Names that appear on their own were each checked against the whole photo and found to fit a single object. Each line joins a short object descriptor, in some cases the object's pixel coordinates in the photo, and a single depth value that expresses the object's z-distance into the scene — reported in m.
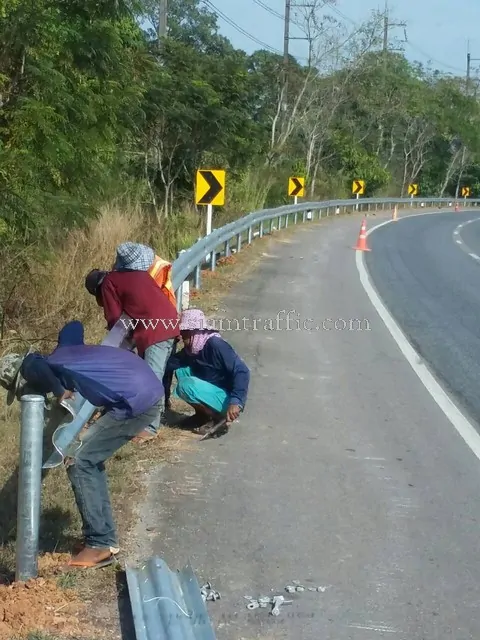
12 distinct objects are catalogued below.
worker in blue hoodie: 4.40
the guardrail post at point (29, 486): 4.20
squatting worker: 7.00
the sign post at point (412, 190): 55.69
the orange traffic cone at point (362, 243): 21.98
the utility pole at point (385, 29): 51.25
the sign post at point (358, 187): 42.31
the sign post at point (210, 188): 16.20
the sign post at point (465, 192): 65.69
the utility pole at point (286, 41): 41.34
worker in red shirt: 6.13
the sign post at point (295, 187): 30.14
